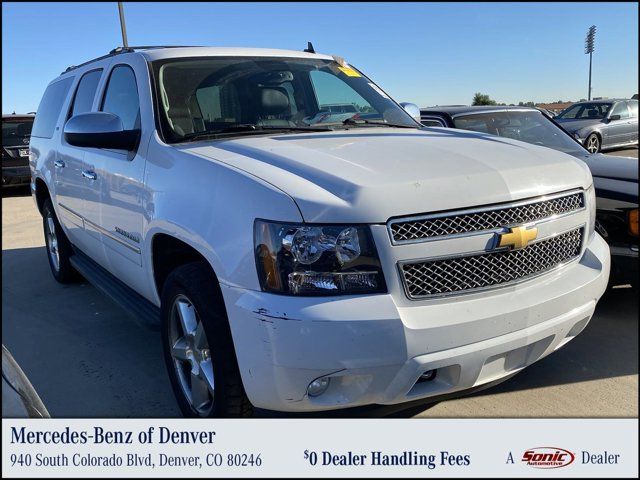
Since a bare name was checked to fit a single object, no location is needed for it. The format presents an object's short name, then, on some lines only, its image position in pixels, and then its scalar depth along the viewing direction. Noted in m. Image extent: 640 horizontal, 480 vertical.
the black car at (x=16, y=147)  11.66
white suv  1.98
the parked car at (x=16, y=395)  1.72
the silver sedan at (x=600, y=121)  12.19
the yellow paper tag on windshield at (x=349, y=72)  4.03
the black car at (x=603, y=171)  3.08
